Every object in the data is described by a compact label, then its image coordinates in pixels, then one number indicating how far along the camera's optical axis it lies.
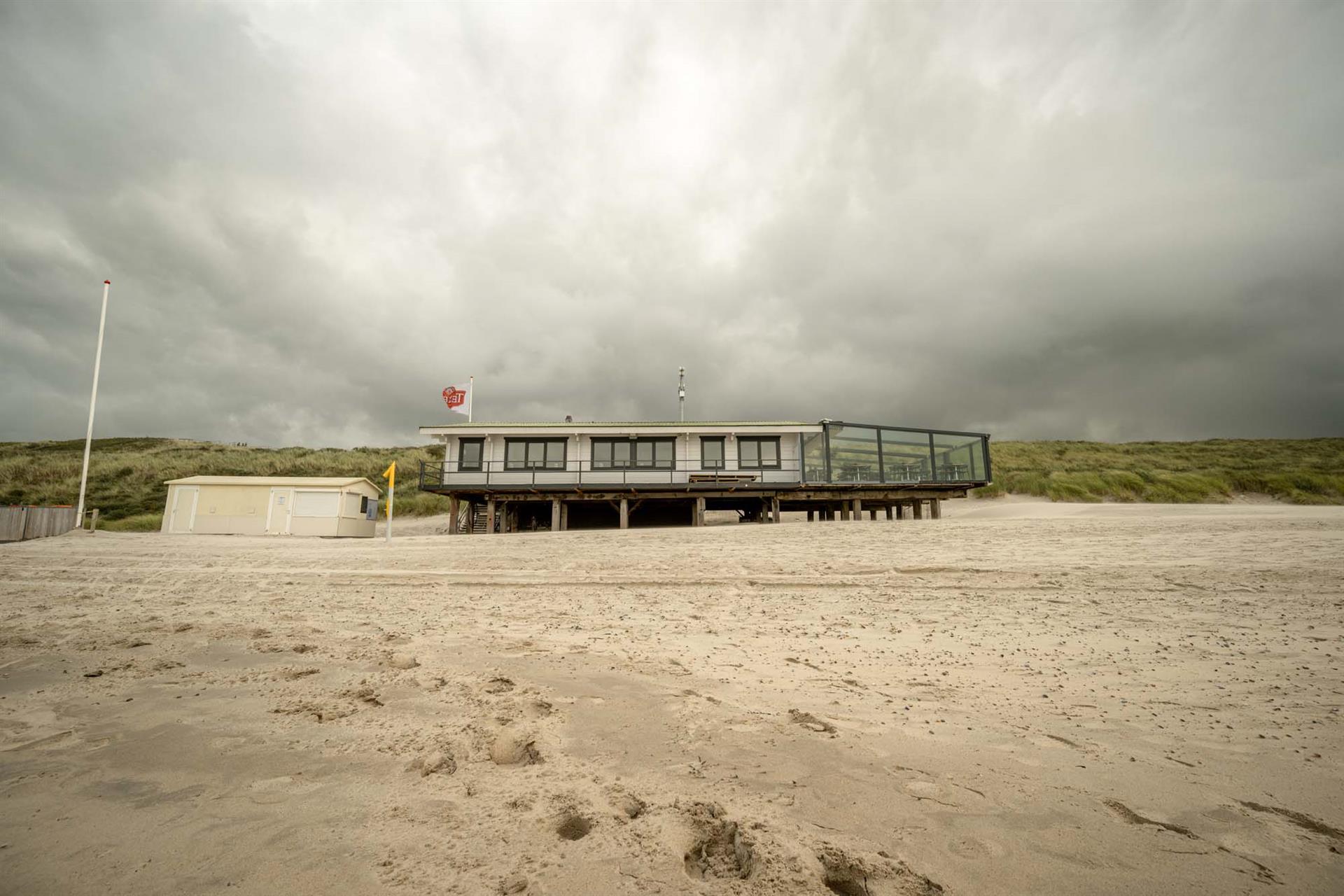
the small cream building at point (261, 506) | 22.16
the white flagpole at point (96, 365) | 20.52
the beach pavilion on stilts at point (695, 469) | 21.25
